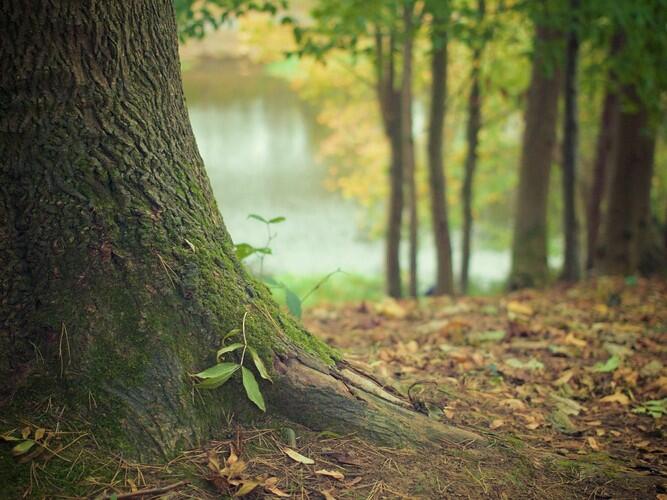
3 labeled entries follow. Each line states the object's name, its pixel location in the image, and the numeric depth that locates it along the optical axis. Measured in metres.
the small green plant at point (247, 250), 3.15
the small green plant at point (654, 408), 3.21
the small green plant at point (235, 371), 2.35
